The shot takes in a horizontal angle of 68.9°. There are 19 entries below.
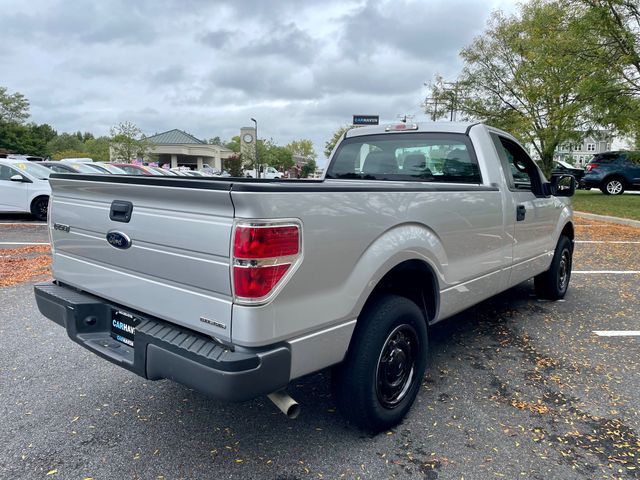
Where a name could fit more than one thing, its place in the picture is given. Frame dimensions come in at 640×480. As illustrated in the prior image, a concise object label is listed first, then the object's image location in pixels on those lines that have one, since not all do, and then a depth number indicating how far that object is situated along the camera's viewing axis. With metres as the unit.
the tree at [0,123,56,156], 71.56
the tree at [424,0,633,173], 11.75
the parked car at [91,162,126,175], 17.95
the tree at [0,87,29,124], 75.38
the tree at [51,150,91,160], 70.01
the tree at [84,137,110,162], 67.06
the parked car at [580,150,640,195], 20.45
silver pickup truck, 1.99
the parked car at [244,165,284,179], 52.81
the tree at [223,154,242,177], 48.75
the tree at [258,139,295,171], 69.49
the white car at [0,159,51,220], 11.77
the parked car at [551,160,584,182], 28.24
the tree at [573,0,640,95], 10.90
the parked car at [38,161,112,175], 13.73
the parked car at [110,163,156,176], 19.46
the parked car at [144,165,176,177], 22.31
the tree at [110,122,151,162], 45.22
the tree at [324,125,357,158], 65.69
